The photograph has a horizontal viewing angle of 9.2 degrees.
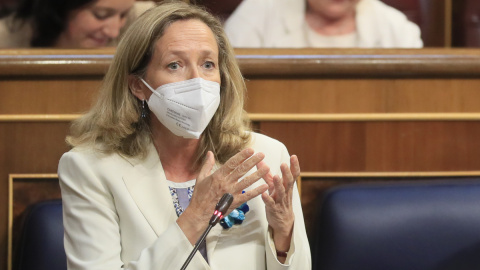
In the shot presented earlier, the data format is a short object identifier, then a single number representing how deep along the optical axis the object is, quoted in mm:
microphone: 4793
